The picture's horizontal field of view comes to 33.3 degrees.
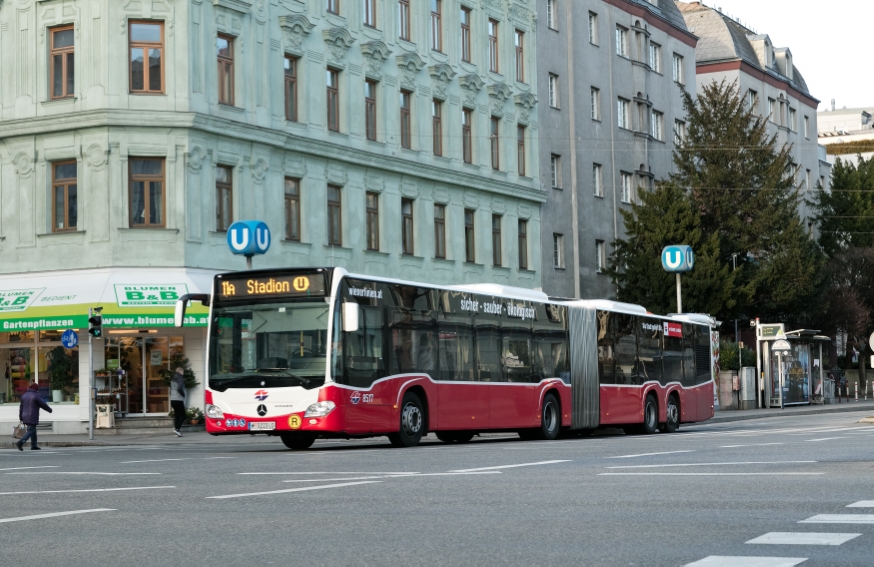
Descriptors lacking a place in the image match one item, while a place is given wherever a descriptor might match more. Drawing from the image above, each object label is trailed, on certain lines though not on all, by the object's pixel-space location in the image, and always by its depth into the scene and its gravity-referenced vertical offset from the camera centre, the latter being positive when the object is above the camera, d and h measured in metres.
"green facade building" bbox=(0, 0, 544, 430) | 36.88 +5.80
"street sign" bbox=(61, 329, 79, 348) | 34.03 +0.90
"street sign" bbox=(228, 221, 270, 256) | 35.78 +3.38
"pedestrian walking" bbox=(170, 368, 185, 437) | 35.06 -0.55
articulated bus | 22.73 +0.17
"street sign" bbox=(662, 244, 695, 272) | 54.19 +3.97
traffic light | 32.47 +1.18
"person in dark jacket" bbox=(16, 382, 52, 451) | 29.27 -0.64
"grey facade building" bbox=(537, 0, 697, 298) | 55.59 +9.97
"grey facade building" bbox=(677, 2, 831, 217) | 73.88 +14.94
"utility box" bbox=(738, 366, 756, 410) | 56.72 -0.96
